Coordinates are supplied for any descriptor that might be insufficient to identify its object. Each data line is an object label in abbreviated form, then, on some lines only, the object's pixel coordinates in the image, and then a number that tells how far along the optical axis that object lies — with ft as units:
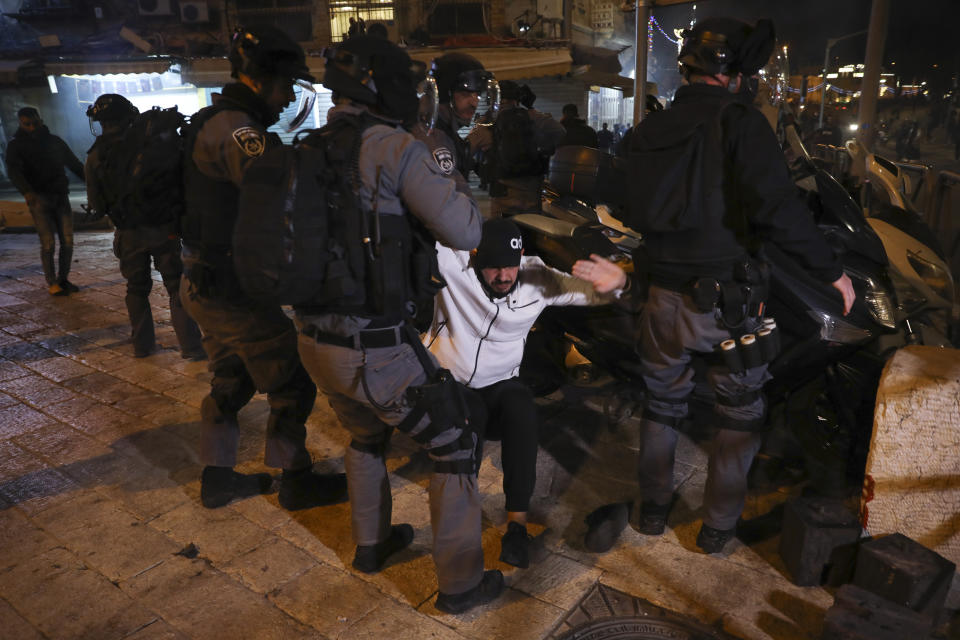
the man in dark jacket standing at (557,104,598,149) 19.03
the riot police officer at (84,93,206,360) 14.84
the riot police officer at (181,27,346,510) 9.45
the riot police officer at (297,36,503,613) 7.05
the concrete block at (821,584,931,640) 6.74
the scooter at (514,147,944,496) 9.62
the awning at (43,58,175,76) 54.44
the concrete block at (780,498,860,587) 8.30
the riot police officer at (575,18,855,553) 8.00
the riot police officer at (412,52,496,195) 12.85
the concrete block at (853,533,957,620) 7.27
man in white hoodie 8.96
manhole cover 7.69
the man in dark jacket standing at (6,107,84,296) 23.24
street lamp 86.62
